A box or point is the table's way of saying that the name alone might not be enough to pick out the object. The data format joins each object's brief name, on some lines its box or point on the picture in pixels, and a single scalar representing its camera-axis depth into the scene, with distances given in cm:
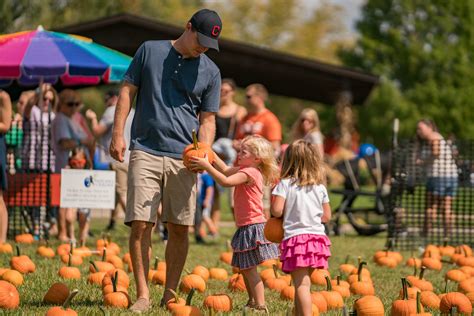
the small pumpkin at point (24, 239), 1914
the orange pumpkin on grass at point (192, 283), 1282
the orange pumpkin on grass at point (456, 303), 1114
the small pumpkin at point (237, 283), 1321
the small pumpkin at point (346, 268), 1540
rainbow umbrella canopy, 1922
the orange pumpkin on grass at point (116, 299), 1097
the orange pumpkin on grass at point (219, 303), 1084
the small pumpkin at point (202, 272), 1406
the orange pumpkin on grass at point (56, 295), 1134
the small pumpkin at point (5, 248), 1670
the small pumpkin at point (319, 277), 1396
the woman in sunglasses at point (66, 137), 1973
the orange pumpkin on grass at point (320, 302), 1130
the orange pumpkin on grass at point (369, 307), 1066
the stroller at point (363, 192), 2492
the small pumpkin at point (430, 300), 1182
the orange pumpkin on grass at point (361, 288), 1302
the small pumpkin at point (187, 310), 982
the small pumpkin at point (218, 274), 1453
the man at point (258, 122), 1922
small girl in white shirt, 969
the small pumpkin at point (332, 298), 1169
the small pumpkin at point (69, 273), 1383
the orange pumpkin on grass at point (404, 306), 1062
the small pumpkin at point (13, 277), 1272
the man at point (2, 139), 1675
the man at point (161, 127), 1100
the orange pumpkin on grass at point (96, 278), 1314
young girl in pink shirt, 1148
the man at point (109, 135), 2003
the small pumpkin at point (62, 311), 933
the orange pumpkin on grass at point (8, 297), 1059
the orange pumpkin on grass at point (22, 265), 1406
